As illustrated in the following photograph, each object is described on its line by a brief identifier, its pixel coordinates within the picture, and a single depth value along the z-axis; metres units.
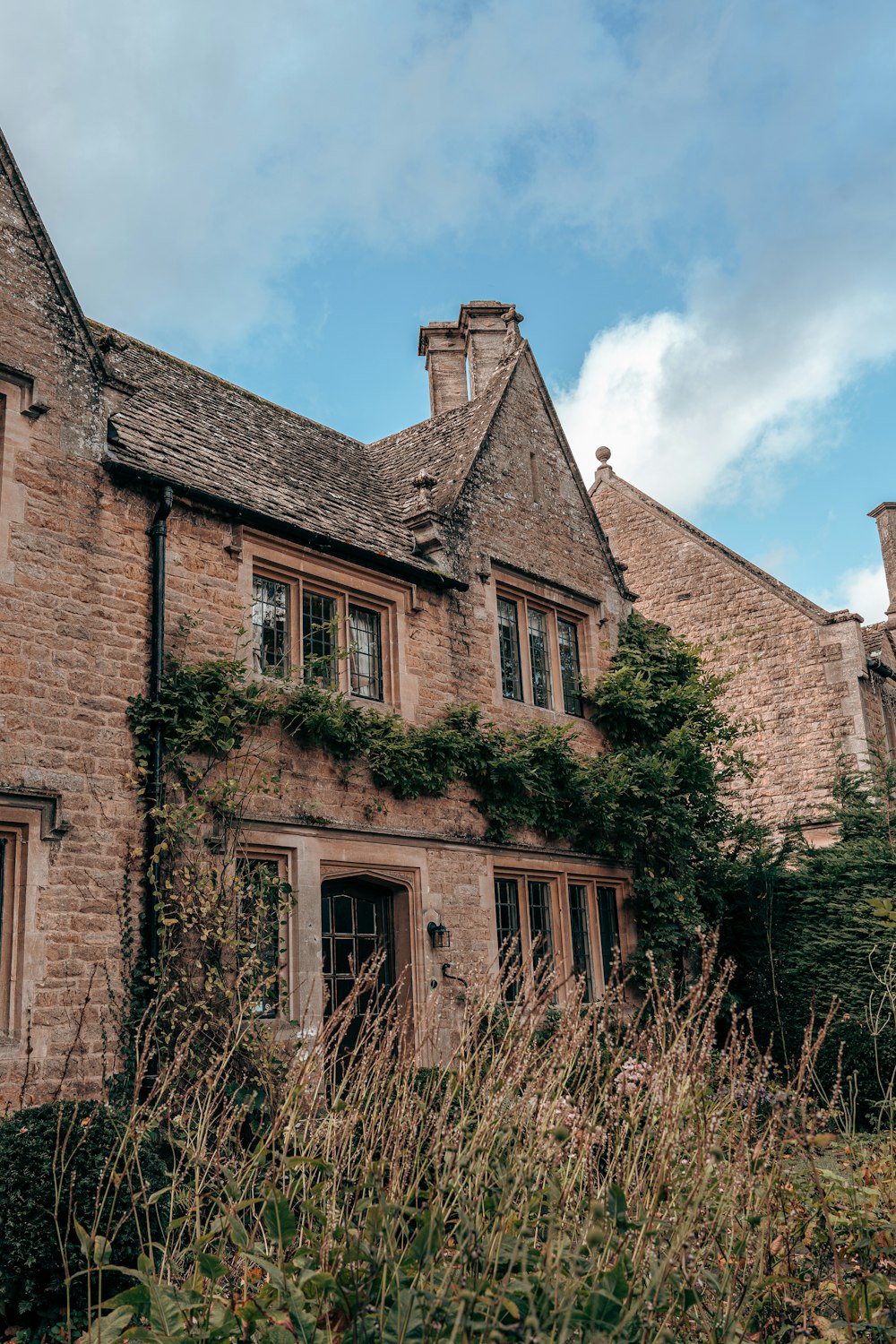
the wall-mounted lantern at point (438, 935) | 11.09
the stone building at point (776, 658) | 18.80
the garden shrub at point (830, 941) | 12.98
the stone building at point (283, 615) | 8.47
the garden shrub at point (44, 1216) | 5.65
